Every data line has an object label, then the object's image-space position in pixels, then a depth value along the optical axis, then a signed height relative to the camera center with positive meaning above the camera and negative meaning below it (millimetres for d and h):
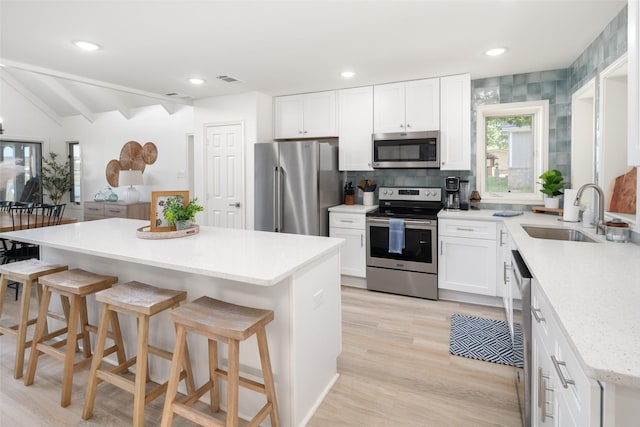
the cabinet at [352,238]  3959 -532
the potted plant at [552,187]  3337 +30
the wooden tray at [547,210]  3264 -190
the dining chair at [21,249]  3777 -605
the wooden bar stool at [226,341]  1500 -668
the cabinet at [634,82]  1354 +419
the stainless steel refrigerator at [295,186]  3992 +73
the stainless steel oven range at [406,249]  3623 -614
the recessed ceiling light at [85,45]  2818 +1209
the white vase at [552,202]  3406 -115
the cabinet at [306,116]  4359 +974
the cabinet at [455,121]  3680 +735
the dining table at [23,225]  3631 -324
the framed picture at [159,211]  2330 -119
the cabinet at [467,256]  3412 -648
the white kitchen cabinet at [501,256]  2881 -586
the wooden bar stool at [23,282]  2264 -592
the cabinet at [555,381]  840 -559
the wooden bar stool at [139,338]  1727 -747
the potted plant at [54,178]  6898 +308
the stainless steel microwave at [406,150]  3797 +461
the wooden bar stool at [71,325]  2012 -817
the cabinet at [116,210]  5656 -275
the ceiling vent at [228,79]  3829 +1256
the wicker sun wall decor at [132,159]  5973 +595
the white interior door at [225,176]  4617 +226
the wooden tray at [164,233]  2252 -263
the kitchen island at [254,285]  1721 -512
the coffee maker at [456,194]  3842 -35
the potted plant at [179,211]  2336 -125
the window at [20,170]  6492 +446
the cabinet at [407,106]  3809 +949
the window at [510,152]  3787 +425
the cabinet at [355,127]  4145 +768
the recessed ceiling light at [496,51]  3020 +1209
